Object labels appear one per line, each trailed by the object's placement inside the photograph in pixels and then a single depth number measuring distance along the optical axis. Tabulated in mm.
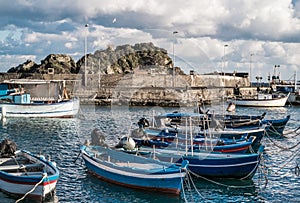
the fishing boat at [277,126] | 39938
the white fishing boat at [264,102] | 76938
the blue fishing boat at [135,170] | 18484
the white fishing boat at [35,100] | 49438
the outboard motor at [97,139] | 24281
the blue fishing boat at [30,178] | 17141
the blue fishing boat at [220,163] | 20922
